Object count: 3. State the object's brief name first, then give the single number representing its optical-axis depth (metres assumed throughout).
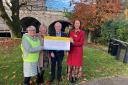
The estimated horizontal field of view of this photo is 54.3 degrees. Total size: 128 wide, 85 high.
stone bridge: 14.61
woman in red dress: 3.43
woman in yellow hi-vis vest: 3.11
